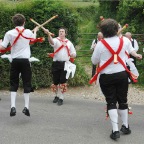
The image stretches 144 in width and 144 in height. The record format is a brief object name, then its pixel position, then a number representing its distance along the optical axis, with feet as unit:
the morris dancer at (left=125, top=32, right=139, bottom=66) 32.23
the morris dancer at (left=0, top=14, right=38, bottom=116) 21.09
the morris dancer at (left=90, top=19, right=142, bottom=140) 17.95
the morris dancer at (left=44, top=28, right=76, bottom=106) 26.07
